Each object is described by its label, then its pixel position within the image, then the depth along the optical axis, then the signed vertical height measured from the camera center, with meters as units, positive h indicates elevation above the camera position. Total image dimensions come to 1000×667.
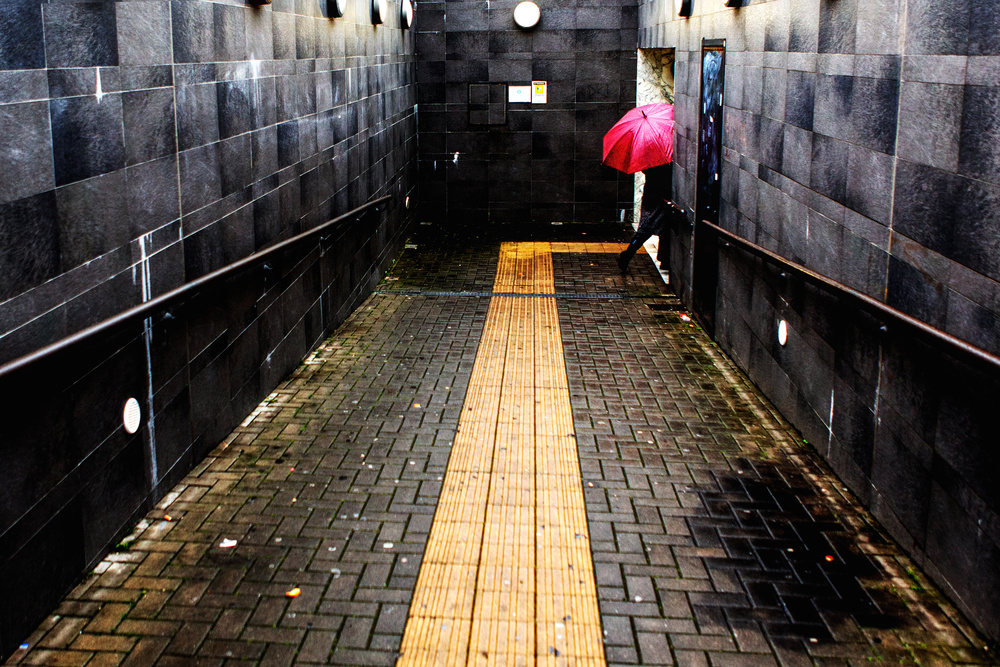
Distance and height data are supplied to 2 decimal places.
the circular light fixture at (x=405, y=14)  12.57 +1.92
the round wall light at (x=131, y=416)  4.95 -1.41
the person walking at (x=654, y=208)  11.45 -0.71
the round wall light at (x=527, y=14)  14.24 +2.12
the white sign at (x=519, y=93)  14.67 +0.93
